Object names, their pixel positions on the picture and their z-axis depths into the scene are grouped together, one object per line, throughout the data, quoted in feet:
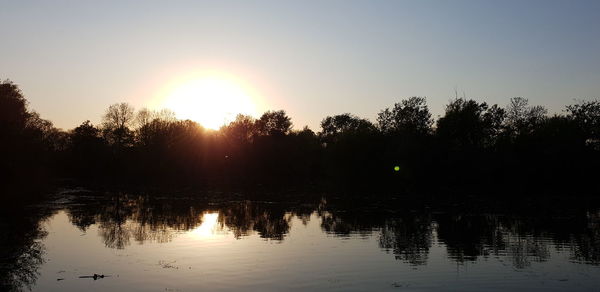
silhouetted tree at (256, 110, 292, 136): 501.97
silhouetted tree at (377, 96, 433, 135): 381.40
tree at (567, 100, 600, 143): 300.40
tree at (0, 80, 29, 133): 218.71
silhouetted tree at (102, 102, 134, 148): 438.81
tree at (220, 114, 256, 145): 458.54
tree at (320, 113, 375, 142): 563.07
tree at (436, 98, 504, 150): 338.75
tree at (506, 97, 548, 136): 343.46
